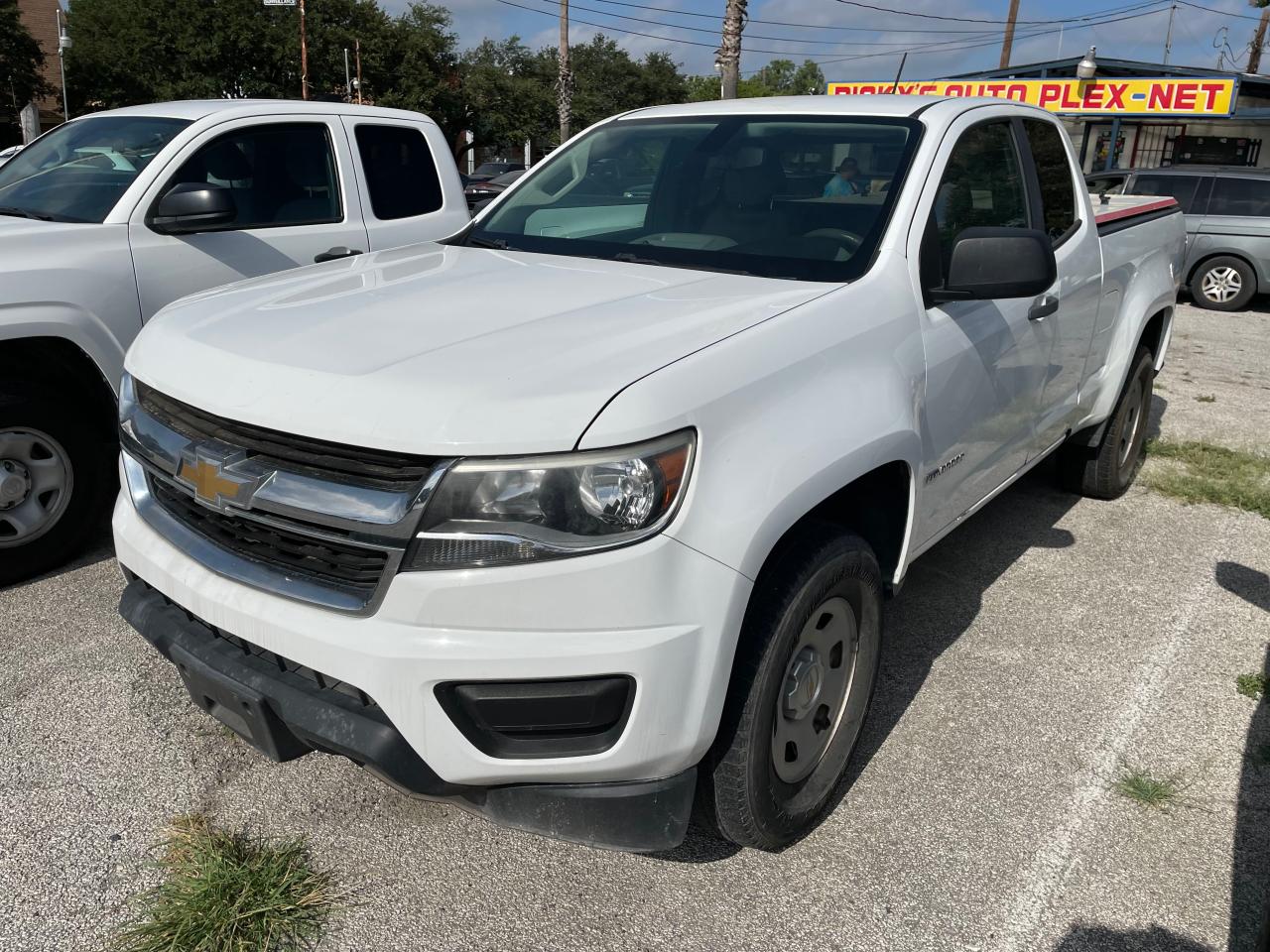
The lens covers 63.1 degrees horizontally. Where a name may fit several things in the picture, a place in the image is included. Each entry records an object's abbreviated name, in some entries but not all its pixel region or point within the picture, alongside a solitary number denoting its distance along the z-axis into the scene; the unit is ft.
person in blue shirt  10.12
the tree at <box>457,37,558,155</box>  186.80
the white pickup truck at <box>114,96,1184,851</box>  6.37
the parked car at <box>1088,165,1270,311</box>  40.42
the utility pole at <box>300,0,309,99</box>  105.09
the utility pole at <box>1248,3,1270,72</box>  137.18
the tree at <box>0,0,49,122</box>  111.45
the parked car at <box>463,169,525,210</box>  57.99
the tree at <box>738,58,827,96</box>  367.45
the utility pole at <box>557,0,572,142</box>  108.47
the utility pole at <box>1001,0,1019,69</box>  96.99
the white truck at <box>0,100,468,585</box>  13.07
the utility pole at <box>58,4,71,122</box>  96.07
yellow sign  73.51
